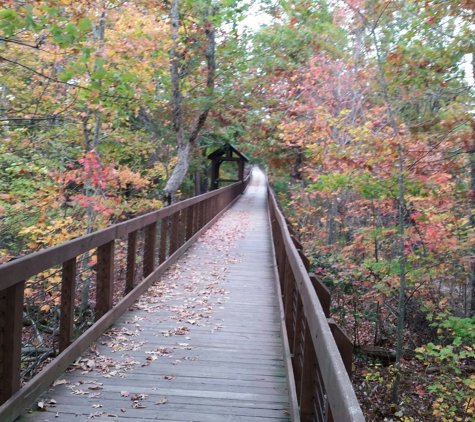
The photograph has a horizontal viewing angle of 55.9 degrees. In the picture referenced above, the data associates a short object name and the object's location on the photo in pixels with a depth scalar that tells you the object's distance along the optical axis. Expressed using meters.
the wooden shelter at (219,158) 32.53
